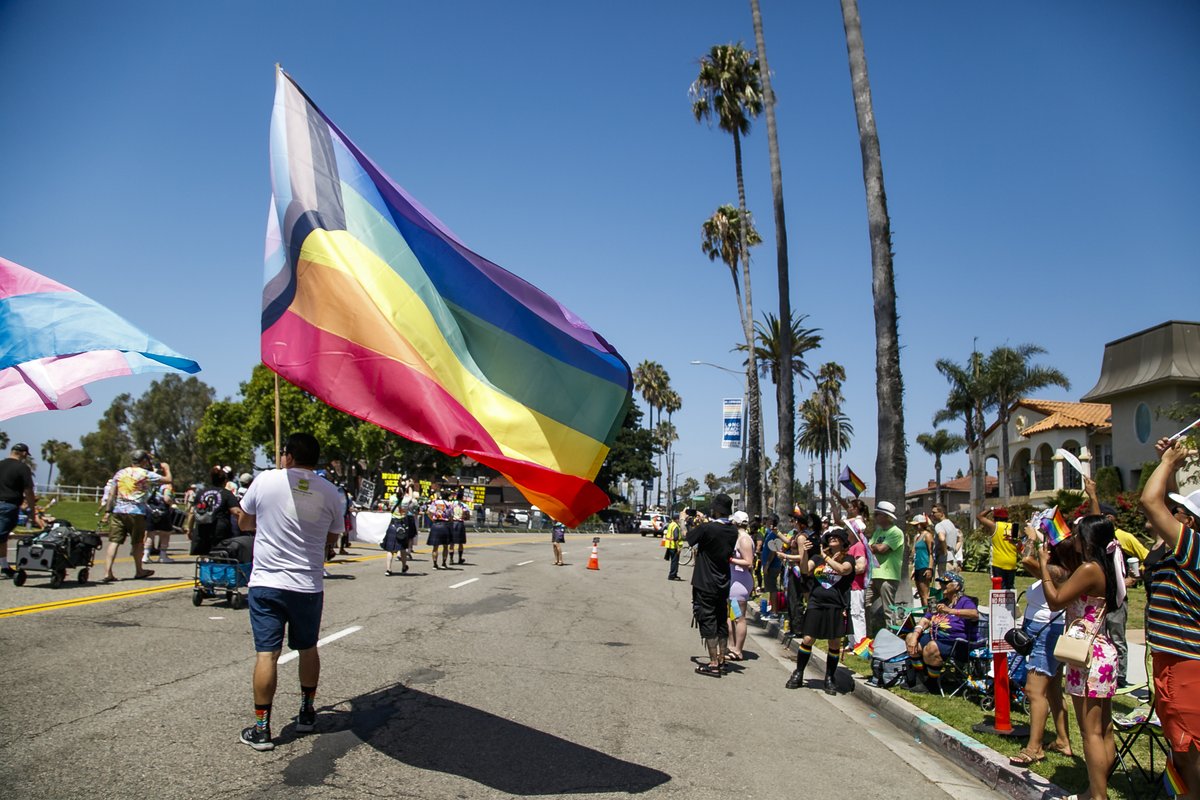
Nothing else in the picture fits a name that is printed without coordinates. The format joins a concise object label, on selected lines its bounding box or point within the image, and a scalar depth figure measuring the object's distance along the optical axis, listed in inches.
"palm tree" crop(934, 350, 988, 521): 2063.2
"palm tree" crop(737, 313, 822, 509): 1000.2
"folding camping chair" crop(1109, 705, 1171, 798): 221.3
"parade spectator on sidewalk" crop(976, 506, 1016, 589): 346.1
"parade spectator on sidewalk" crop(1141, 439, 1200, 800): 169.9
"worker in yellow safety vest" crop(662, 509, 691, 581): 938.1
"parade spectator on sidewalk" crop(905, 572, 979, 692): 355.6
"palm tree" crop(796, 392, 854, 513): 3408.0
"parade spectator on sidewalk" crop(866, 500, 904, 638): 442.0
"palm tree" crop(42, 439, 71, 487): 3593.8
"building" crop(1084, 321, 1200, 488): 1173.1
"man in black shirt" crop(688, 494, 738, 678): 398.6
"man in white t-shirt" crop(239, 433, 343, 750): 223.2
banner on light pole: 1535.4
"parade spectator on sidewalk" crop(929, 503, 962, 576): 579.2
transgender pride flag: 341.1
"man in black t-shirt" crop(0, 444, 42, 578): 431.8
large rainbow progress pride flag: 230.2
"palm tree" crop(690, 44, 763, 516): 1250.0
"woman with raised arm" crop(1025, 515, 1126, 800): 206.4
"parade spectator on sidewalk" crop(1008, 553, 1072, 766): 250.5
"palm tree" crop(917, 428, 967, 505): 3038.9
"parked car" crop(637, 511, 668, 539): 2815.5
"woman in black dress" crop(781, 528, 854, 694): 376.2
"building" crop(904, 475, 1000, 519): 3147.1
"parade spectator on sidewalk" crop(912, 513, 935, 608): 528.4
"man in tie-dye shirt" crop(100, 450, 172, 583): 514.6
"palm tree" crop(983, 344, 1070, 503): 1978.3
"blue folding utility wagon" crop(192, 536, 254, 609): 450.3
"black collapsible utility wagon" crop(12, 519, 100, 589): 457.1
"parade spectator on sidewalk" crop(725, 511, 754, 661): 436.8
